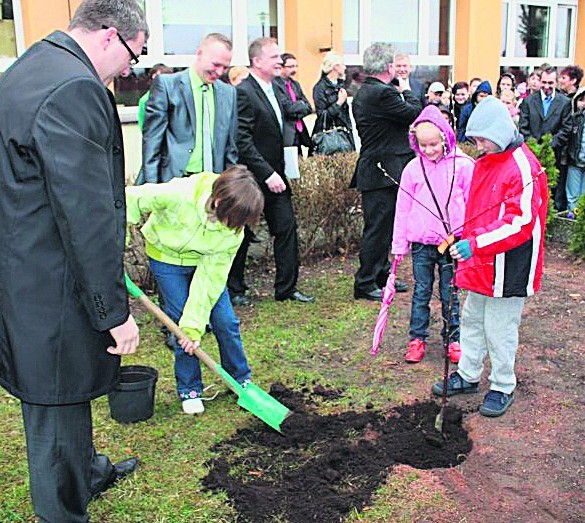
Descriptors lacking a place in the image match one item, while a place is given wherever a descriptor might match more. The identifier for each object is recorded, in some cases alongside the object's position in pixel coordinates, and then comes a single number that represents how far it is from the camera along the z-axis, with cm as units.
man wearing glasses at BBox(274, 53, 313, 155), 646
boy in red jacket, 380
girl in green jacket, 360
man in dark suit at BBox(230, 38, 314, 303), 589
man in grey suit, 512
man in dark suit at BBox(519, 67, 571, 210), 921
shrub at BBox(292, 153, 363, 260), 724
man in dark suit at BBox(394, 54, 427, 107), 687
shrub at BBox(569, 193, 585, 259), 752
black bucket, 409
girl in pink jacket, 470
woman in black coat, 920
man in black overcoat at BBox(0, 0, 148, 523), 238
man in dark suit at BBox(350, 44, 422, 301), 593
